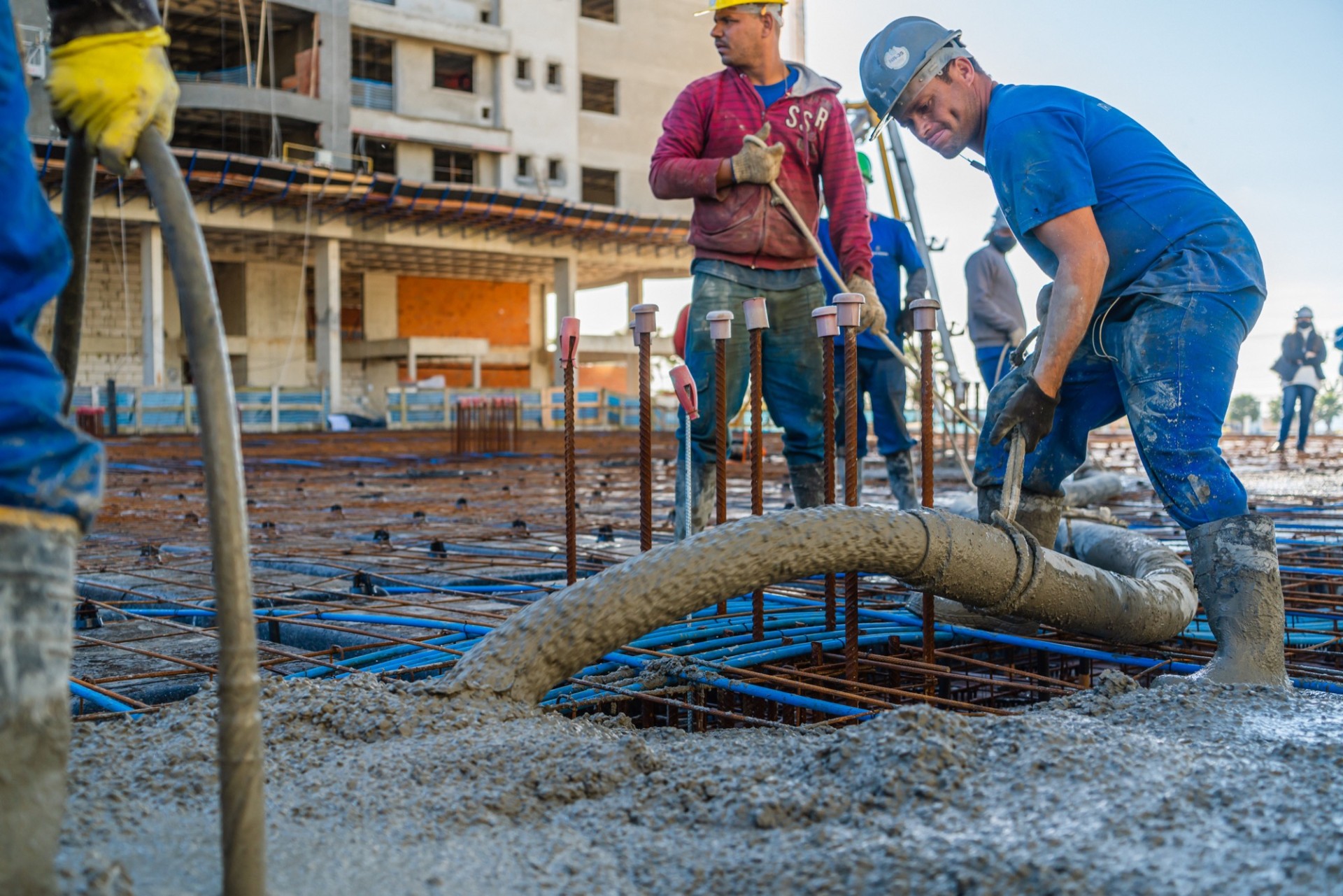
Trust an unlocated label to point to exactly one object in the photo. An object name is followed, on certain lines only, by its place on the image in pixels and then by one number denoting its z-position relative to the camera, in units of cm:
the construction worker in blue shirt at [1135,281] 264
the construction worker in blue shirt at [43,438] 126
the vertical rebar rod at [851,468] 265
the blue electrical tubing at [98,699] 237
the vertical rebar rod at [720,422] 320
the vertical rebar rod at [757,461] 297
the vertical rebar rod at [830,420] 297
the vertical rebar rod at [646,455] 318
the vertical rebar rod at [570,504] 315
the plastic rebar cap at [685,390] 332
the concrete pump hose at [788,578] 231
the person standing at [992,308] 701
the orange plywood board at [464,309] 3275
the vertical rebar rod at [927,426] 282
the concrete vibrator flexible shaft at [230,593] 128
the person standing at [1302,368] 1400
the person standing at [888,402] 560
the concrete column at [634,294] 3262
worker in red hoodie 409
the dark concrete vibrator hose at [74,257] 151
